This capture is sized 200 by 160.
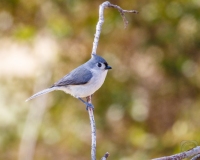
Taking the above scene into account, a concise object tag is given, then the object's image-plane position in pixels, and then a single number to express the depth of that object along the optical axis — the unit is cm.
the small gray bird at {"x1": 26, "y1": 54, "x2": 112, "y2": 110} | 643
